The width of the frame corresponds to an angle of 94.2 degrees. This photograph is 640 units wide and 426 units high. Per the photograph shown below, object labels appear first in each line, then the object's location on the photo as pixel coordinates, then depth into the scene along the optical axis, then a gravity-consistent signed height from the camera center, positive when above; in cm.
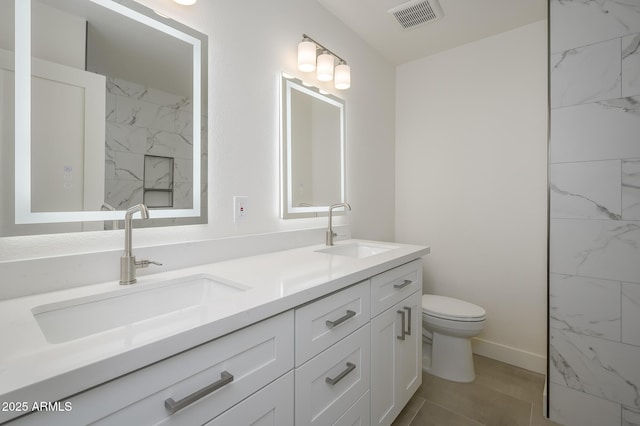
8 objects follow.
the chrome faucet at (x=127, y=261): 92 -15
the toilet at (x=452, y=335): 183 -79
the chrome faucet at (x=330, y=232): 177 -12
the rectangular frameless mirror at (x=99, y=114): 83 +32
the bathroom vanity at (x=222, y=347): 49 -30
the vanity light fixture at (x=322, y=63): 163 +88
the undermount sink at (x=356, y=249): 170 -22
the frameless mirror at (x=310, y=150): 163 +38
